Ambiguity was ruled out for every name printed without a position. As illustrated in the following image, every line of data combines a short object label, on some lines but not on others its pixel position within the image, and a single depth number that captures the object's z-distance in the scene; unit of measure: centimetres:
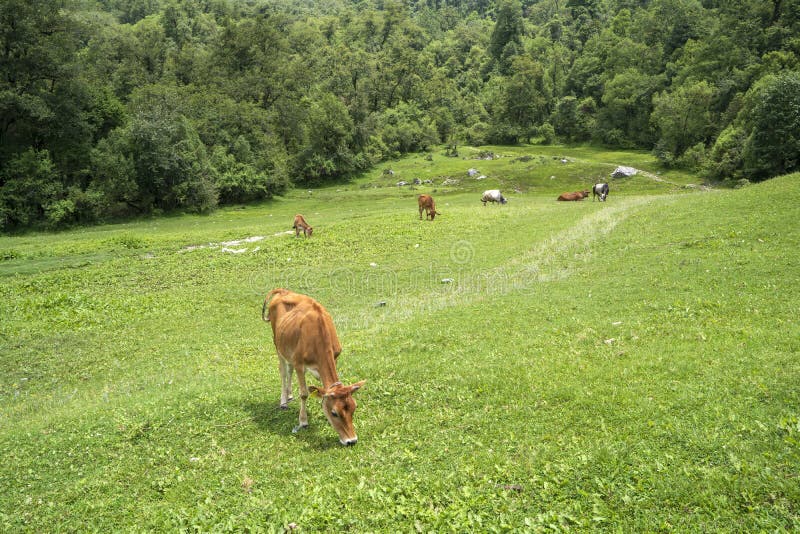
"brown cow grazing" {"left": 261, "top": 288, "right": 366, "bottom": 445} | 869
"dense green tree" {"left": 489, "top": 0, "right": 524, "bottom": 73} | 16529
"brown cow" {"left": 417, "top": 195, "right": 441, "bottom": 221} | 3784
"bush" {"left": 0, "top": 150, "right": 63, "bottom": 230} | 4450
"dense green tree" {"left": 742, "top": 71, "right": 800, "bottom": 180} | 4844
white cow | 4725
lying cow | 4625
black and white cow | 4397
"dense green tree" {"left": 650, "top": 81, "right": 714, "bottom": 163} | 7581
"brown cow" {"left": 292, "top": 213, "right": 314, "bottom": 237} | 3334
